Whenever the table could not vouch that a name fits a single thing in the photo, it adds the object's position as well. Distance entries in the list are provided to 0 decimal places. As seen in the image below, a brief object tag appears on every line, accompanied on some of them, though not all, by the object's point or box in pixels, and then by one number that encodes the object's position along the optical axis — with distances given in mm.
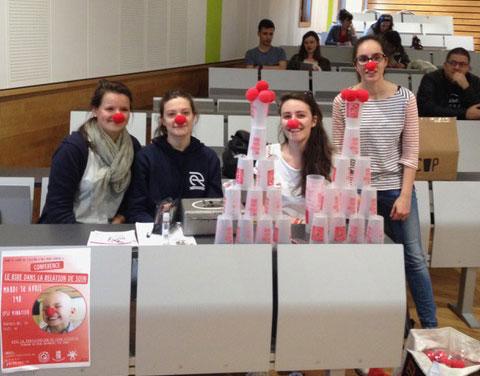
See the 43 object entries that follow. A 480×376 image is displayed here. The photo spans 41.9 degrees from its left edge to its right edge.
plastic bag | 2408
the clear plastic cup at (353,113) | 2508
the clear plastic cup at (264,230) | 2359
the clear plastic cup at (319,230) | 2389
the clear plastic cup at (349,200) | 2406
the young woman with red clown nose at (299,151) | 2783
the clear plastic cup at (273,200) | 2359
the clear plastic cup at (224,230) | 2334
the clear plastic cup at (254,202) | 2326
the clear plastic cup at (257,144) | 2387
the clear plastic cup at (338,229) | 2414
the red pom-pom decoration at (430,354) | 2355
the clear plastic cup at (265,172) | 2361
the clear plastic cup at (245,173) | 2348
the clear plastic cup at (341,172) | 2422
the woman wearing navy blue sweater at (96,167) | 2773
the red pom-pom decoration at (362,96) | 2473
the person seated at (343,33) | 10867
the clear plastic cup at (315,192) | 2430
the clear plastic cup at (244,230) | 2355
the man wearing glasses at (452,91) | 4383
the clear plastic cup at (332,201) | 2395
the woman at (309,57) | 7348
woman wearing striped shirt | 2918
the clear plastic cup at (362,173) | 2492
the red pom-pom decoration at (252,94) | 2314
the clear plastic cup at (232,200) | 2316
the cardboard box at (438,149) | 3709
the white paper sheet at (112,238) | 2311
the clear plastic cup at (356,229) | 2428
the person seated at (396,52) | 7078
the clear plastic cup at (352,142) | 2502
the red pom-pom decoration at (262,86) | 2343
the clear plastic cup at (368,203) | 2430
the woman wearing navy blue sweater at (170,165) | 2861
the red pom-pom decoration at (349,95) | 2480
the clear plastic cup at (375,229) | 2443
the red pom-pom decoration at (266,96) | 2273
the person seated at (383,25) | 9000
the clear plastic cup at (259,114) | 2373
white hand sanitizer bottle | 2423
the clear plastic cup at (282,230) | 2391
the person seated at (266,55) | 7508
